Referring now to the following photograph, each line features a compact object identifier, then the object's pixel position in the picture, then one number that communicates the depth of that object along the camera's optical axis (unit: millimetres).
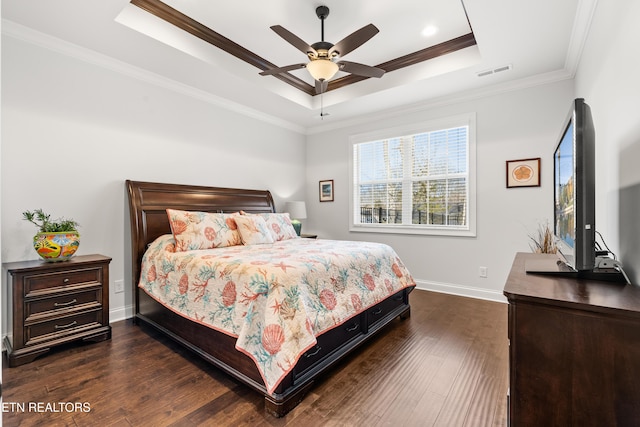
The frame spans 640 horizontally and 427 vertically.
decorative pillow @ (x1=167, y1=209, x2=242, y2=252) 2979
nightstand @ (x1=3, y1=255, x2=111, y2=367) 2320
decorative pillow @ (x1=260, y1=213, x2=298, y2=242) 3740
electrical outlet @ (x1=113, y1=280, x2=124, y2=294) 3219
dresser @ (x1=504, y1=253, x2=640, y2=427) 1062
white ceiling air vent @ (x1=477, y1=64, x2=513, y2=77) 3283
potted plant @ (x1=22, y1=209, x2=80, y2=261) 2502
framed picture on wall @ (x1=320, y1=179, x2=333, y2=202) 5246
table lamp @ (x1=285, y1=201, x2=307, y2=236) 4953
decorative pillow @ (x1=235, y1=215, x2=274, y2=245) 3383
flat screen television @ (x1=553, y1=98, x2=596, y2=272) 1313
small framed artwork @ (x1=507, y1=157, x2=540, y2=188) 3502
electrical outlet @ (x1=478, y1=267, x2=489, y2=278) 3834
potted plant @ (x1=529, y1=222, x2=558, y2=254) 2951
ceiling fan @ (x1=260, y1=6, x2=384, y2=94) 2466
